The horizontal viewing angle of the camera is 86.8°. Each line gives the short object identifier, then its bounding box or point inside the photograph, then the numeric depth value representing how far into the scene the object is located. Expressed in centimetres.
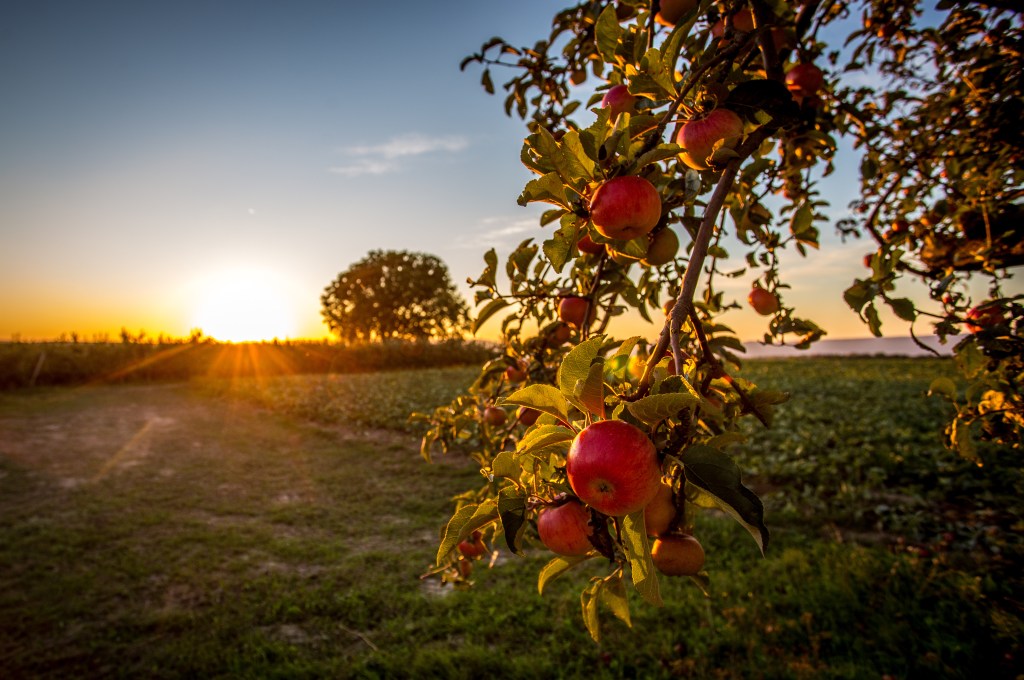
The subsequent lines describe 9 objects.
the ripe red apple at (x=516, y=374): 184
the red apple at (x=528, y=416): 152
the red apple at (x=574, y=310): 165
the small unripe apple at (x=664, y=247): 115
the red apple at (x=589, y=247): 139
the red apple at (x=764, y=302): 186
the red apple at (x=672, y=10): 139
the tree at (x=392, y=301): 3744
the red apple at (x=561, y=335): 177
